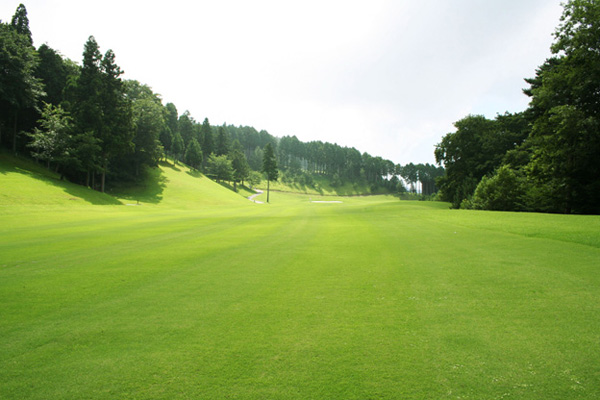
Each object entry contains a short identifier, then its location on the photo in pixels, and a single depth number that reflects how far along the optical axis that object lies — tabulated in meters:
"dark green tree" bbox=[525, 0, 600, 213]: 21.27
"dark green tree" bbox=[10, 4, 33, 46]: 54.69
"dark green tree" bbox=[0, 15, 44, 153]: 40.91
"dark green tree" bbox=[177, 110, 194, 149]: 97.88
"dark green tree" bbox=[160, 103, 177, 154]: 81.52
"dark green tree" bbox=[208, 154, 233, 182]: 81.69
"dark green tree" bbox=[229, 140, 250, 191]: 89.56
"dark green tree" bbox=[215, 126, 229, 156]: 99.32
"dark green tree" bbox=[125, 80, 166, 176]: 58.35
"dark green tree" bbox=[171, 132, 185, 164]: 82.06
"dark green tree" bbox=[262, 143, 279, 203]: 79.50
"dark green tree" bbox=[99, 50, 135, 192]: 43.06
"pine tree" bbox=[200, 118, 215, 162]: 97.75
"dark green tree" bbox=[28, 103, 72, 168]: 38.78
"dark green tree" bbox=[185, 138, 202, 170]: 85.25
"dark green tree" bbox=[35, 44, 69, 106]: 51.56
